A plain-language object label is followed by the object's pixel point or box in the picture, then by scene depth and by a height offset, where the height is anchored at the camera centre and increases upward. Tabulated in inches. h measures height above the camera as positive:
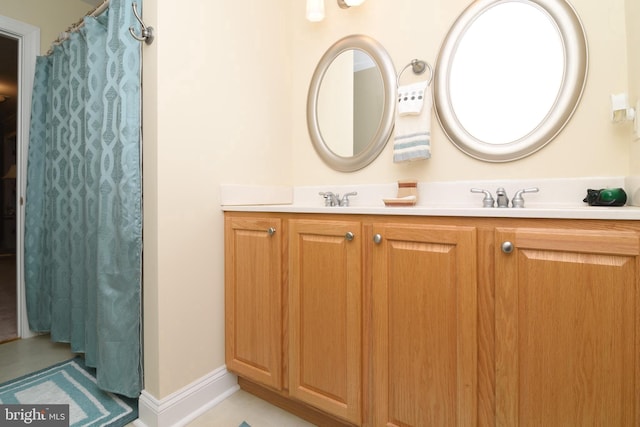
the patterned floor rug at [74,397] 52.1 -34.5
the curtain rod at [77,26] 58.4 +40.6
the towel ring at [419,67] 57.9 +27.7
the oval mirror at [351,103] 63.7 +24.1
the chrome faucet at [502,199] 48.3 +1.6
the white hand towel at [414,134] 56.5 +14.5
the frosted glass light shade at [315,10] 66.9 +44.4
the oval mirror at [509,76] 47.0 +22.4
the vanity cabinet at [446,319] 30.1 -13.5
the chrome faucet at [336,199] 65.8 +2.6
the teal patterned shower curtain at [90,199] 51.9 +3.0
